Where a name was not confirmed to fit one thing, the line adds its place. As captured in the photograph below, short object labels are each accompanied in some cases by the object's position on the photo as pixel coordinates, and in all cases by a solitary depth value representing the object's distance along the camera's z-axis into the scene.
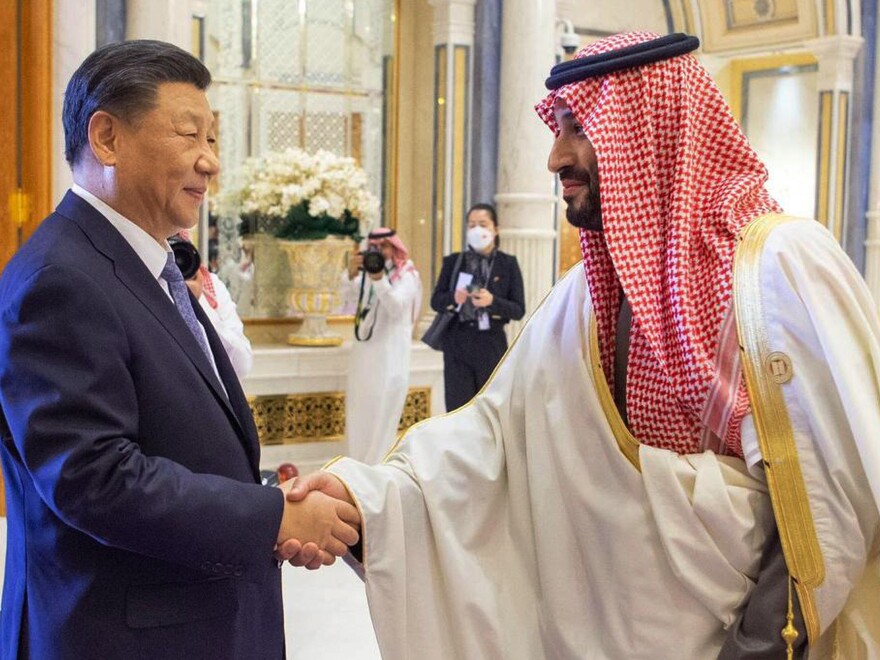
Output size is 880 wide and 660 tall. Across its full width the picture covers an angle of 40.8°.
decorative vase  7.20
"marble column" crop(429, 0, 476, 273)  7.56
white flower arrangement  7.01
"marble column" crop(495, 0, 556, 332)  7.32
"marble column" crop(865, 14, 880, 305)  9.32
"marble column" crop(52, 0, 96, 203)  5.50
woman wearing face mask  6.48
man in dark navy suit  1.69
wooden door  5.49
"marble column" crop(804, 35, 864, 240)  9.36
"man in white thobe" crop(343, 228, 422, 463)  6.70
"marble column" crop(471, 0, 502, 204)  7.51
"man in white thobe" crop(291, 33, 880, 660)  2.03
